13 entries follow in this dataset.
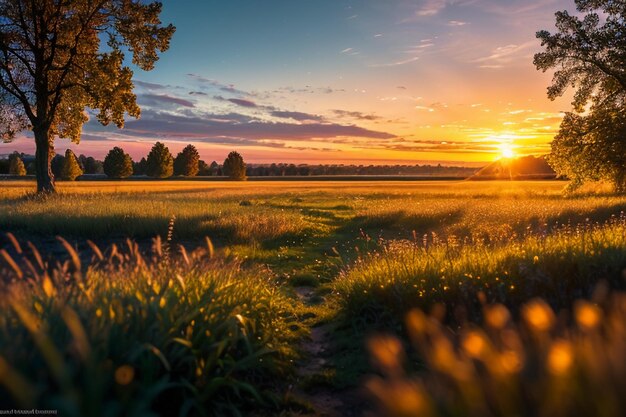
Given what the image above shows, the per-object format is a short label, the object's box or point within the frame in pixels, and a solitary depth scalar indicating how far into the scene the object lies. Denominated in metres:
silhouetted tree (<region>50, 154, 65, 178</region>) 113.12
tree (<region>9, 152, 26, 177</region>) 111.19
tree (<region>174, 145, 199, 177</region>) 118.06
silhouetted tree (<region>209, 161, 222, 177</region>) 144.40
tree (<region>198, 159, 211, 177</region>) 139.12
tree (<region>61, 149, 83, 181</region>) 93.94
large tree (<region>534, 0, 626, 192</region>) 25.34
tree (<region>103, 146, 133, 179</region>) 105.81
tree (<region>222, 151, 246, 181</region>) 111.75
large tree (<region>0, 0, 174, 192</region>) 25.08
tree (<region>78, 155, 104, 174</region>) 140.25
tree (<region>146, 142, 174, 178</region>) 107.06
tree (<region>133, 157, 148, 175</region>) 125.72
